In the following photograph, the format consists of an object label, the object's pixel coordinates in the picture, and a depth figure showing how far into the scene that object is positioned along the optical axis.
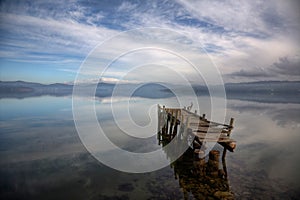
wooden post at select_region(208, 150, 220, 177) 12.57
